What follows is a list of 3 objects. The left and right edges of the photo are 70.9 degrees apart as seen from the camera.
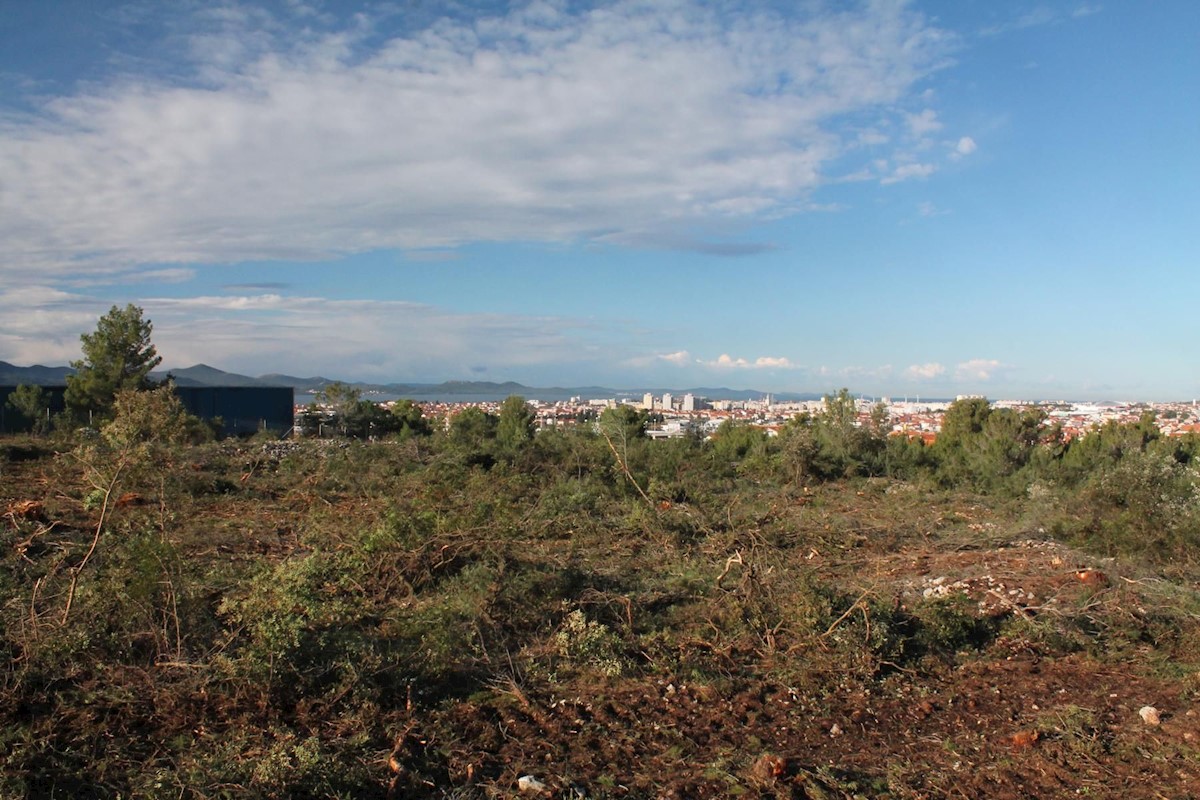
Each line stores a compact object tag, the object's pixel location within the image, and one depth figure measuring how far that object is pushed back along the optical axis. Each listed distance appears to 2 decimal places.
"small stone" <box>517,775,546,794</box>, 3.81
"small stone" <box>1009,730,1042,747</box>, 4.43
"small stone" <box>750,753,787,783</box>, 3.94
